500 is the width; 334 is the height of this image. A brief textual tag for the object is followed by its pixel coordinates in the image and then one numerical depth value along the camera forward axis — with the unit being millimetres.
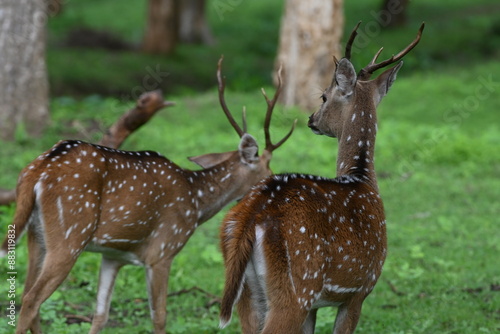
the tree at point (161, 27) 40781
